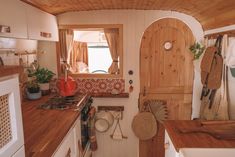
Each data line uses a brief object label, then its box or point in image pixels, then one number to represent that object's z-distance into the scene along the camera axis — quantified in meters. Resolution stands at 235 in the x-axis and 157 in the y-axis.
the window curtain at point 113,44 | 2.16
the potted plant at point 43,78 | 1.98
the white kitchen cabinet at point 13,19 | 1.04
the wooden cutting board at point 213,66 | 1.64
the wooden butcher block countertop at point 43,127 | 0.96
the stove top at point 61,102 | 1.64
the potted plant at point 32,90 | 1.82
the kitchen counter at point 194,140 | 1.04
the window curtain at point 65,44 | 2.17
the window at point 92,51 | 2.15
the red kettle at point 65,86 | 1.76
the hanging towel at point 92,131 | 1.98
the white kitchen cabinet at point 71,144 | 1.17
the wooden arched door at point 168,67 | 2.09
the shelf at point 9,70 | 0.54
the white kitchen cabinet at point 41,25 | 1.38
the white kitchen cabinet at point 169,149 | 1.10
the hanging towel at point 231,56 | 1.42
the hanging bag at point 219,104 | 1.58
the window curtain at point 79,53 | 2.38
